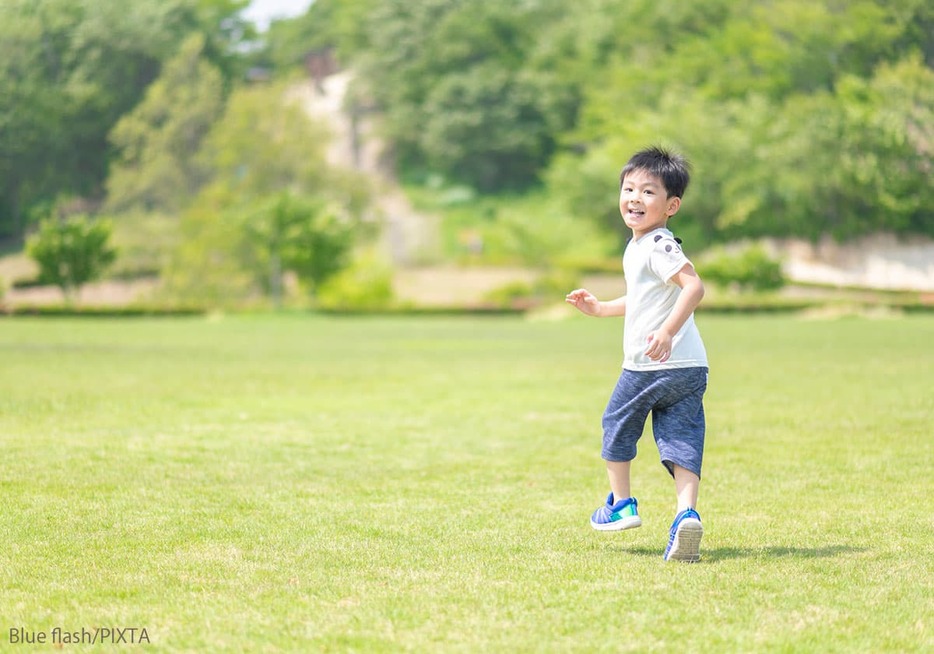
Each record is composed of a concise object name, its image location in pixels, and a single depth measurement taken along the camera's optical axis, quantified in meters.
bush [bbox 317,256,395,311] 36.03
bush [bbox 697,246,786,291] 37.12
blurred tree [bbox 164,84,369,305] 37.28
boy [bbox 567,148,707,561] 4.75
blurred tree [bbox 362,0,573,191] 60.75
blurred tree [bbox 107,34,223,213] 45.69
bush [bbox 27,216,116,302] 36.09
